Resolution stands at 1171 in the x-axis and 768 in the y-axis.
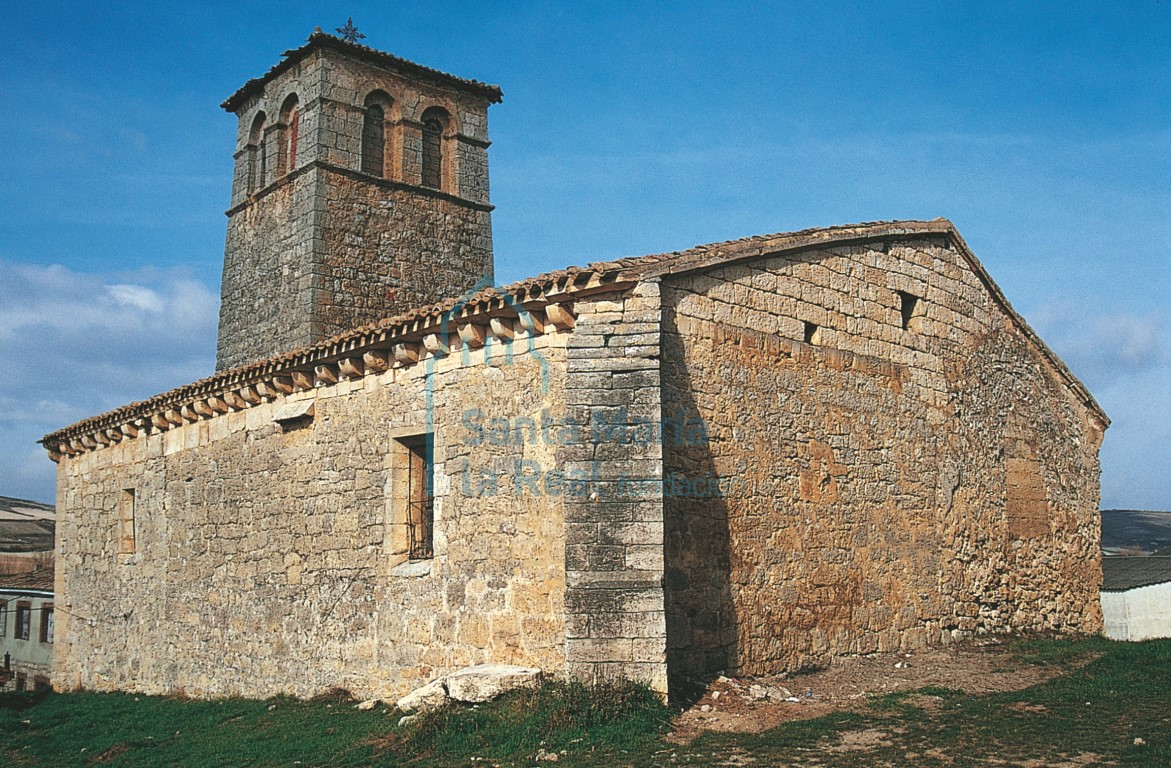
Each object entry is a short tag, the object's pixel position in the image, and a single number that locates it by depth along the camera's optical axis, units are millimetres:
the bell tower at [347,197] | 16312
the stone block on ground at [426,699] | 7941
